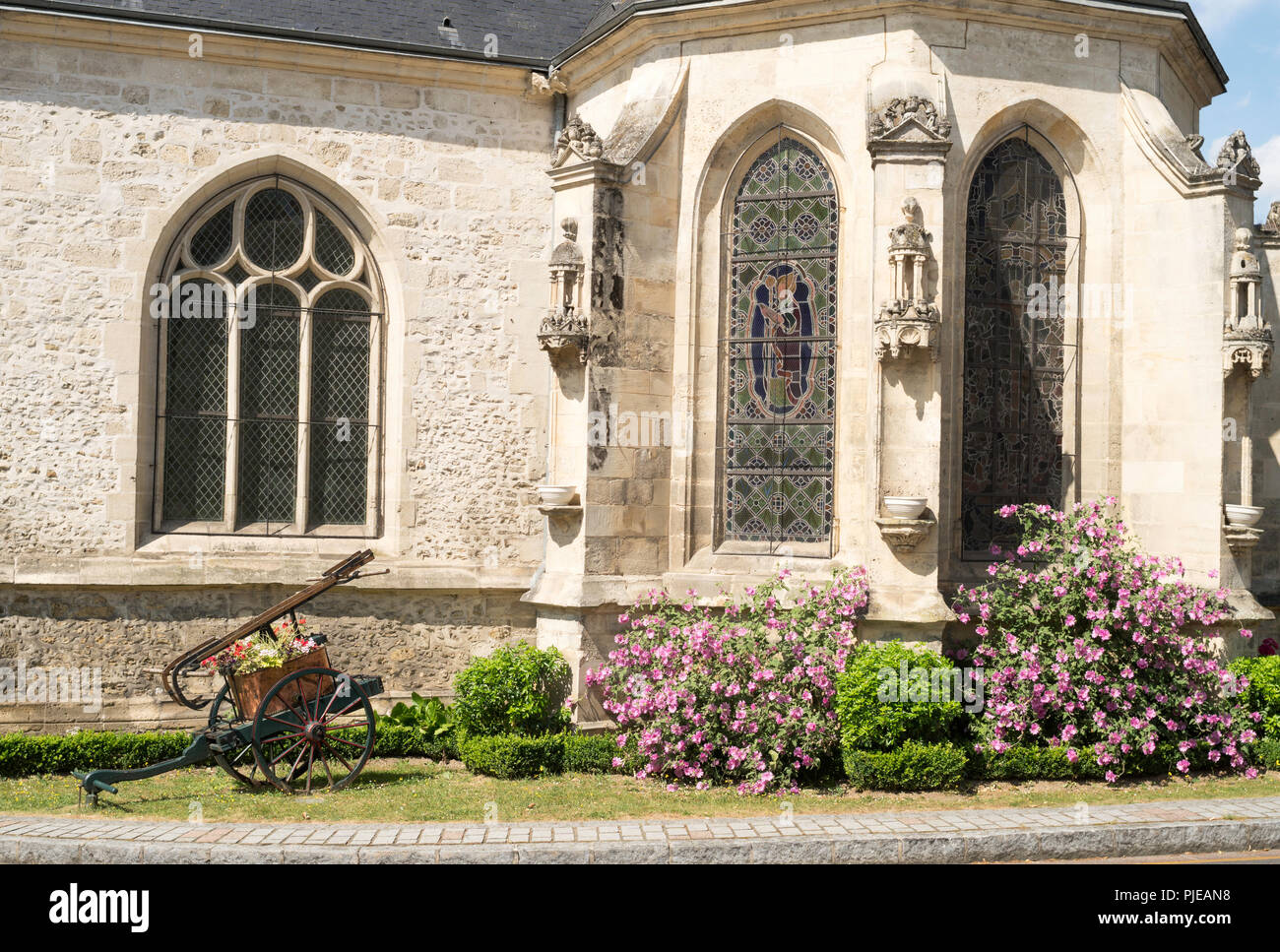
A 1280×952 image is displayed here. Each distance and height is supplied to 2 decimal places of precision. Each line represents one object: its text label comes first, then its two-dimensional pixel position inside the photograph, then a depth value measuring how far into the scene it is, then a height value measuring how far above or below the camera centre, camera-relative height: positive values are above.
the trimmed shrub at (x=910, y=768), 9.10 -2.07
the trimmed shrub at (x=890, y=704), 9.26 -1.62
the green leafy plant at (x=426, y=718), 10.74 -2.07
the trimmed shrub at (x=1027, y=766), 9.50 -2.13
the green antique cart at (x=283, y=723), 8.75 -1.77
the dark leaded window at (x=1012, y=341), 10.92 +1.42
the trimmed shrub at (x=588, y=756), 10.03 -2.22
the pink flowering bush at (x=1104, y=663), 9.64 -1.36
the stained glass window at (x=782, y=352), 10.91 +1.28
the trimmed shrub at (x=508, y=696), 10.09 -1.74
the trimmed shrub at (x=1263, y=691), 10.21 -1.64
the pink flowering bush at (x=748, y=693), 9.40 -1.60
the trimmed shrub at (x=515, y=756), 9.82 -2.19
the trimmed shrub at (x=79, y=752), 9.81 -2.21
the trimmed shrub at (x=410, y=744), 10.58 -2.26
